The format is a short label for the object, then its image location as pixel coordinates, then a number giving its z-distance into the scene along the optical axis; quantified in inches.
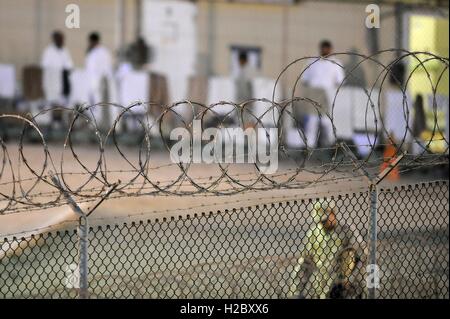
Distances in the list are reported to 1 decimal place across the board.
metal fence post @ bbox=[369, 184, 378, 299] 511.5
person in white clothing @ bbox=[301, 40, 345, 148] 1267.2
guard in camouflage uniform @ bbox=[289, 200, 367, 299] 578.6
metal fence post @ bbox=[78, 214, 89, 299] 454.1
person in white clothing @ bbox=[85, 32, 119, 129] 1296.8
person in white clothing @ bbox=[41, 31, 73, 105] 1300.4
